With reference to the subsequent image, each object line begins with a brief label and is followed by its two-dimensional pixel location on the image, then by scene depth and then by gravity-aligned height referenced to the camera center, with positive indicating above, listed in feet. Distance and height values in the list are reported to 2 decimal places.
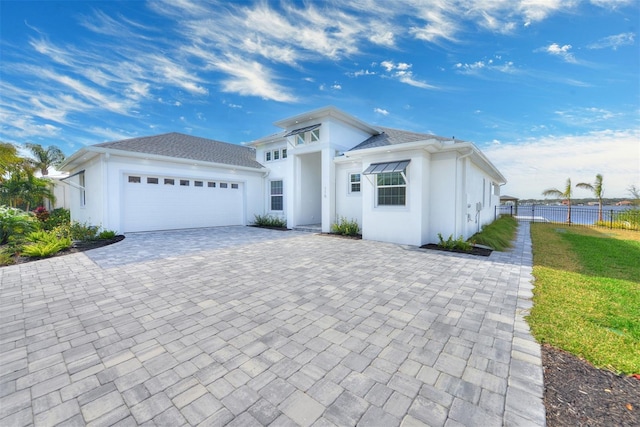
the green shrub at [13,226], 30.60 -2.75
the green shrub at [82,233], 31.07 -3.74
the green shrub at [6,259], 21.83 -4.97
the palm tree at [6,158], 36.37 +7.00
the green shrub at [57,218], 42.66 -2.75
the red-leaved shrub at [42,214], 45.47 -1.89
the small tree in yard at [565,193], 62.83 +2.61
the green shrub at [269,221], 46.75 -3.44
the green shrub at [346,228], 35.96 -3.66
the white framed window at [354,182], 38.68 +3.34
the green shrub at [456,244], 26.25 -4.54
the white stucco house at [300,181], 29.35 +3.42
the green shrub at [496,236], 29.25 -4.60
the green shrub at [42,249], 23.52 -4.40
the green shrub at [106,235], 31.90 -4.04
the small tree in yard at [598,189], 59.63 +3.34
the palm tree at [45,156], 82.23 +16.60
